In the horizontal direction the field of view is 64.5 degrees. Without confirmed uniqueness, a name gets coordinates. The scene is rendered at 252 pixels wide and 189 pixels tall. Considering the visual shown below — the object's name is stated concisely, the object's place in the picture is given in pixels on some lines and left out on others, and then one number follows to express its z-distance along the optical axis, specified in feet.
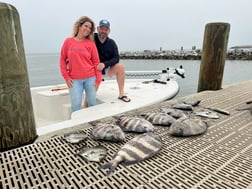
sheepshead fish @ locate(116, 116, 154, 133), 6.81
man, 12.21
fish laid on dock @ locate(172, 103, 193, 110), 9.50
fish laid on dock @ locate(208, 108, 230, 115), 8.85
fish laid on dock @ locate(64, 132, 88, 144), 6.22
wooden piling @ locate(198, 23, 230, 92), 14.51
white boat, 9.80
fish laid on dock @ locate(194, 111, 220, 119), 8.41
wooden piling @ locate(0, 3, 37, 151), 5.92
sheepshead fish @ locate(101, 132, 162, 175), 4.99
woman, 10.24
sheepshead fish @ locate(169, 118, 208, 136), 6.63
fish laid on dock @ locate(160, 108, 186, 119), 8.39
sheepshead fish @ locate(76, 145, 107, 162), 5.21
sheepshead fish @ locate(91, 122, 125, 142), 6.17
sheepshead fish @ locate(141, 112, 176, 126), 7.49
